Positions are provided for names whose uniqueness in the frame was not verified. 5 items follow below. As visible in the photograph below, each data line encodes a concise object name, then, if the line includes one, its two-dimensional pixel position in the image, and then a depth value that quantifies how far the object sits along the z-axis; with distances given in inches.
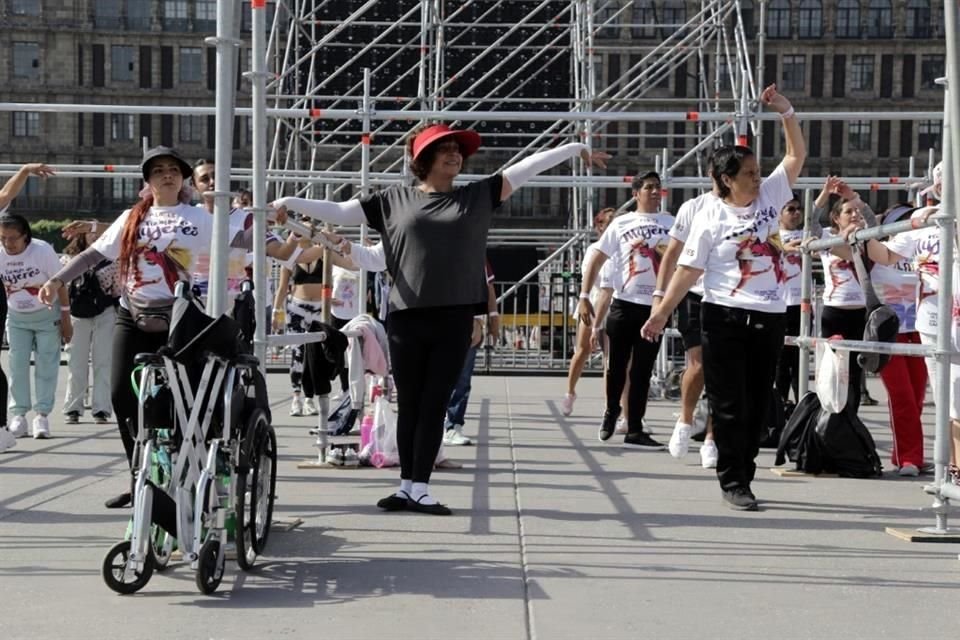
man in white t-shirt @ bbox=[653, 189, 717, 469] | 308.8
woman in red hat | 273.1
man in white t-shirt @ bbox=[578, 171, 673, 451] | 408.5
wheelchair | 202.5
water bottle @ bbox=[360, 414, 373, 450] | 354.9
